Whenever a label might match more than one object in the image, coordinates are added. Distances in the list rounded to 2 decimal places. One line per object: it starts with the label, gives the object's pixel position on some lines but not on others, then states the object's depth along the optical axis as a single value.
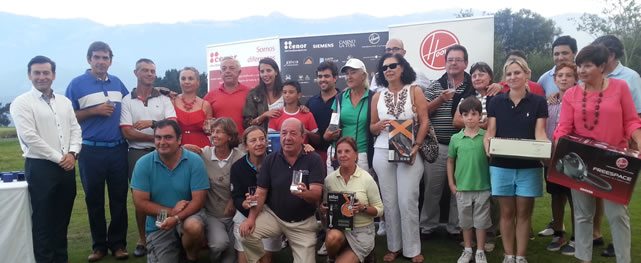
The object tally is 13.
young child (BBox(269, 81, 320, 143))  5.01
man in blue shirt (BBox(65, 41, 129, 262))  4.94
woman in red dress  5.20
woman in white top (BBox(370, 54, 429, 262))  4.61
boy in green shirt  4.42
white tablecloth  4.17
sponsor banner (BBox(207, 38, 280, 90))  8.28
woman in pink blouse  3.82
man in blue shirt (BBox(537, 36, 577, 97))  5.12
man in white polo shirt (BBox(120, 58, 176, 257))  5.07
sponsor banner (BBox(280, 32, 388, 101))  7.44
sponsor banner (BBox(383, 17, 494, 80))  6.58
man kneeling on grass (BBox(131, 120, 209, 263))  4.23
